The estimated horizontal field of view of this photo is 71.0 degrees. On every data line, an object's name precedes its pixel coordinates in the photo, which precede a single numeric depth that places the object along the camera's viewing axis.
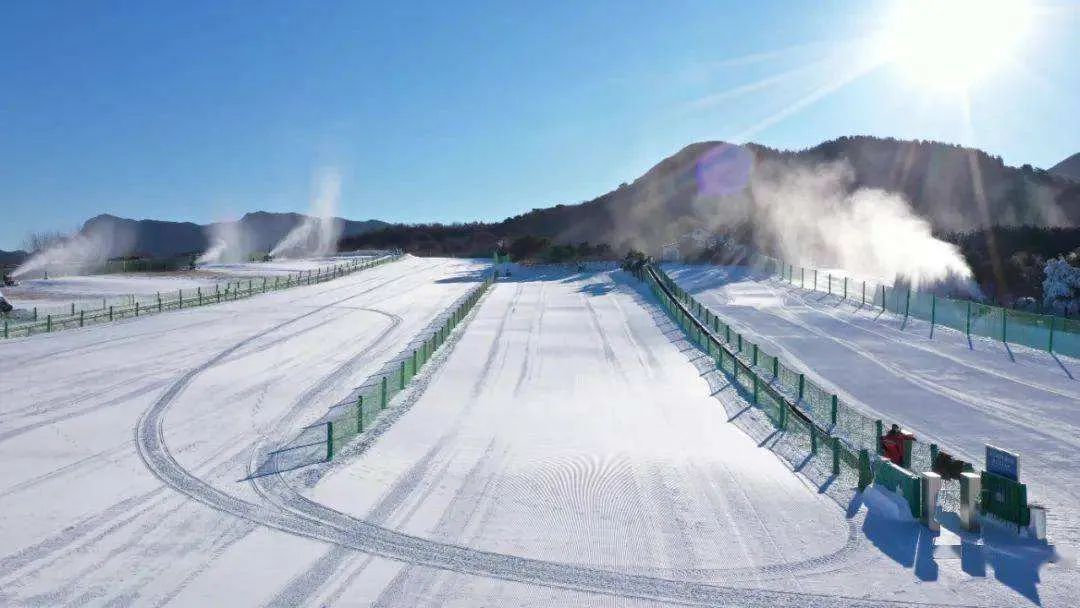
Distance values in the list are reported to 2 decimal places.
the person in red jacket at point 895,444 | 13.80
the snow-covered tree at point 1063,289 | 41.22
